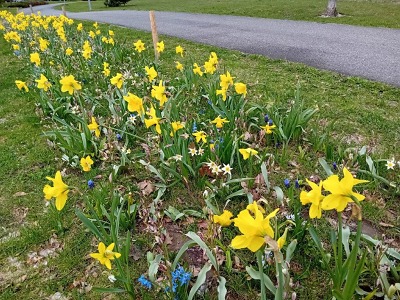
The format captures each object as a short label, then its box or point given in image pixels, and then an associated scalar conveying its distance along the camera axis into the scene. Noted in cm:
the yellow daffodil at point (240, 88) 289
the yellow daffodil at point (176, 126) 258
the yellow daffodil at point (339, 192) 117
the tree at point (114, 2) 2404
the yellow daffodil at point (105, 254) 163
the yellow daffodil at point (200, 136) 259
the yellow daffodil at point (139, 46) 446
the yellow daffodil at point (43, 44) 518
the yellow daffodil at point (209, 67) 345
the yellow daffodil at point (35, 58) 423
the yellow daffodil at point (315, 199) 134
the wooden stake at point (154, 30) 494
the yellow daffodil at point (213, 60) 344
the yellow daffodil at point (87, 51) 454
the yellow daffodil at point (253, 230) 112
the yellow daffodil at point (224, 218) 157
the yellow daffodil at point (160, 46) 450
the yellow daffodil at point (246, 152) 233
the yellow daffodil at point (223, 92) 294
